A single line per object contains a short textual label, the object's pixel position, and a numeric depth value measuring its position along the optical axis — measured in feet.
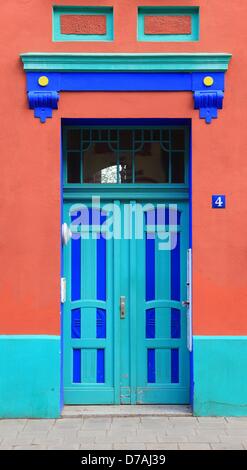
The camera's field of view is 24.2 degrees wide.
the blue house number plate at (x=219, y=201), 19.53
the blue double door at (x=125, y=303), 20.42
